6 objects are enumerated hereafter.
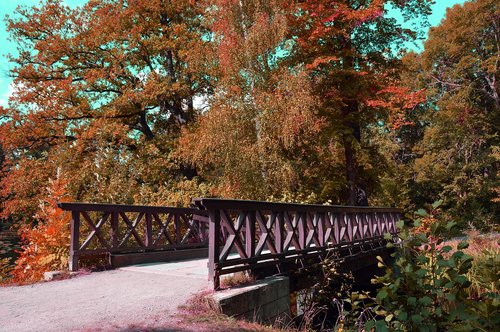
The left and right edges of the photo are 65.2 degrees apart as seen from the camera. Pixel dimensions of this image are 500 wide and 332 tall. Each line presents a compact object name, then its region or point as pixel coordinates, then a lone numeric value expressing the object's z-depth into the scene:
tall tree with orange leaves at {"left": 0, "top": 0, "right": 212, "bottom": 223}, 15.85
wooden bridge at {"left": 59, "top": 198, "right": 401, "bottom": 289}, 5.41
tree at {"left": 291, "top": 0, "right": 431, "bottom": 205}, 14.07
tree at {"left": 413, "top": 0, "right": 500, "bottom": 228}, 24.72
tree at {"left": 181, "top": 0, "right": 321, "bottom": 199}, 12.71
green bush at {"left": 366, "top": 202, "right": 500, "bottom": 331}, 2.28
